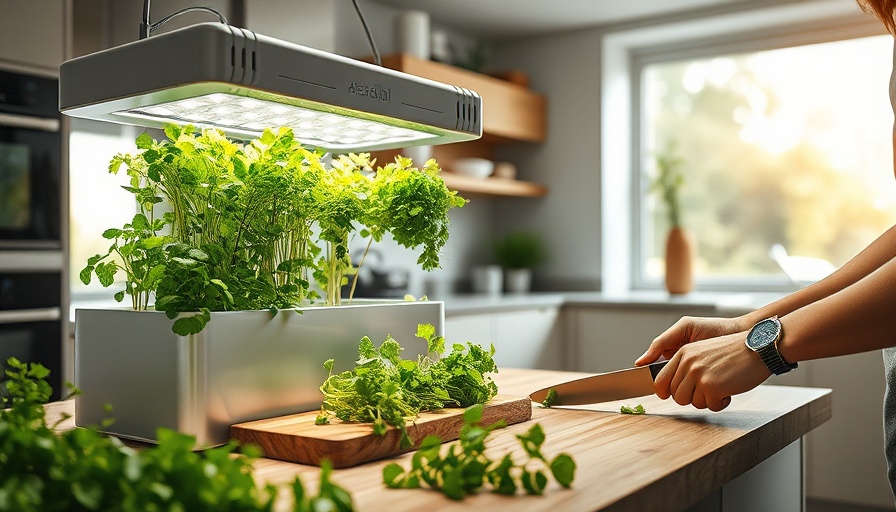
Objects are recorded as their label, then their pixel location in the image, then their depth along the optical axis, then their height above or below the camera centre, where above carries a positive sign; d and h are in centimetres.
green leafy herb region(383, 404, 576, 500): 78 -19
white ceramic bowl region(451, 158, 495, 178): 404 +49
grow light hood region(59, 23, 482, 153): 92 +22
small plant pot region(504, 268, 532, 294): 449 -6
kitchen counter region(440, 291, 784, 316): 336 -14
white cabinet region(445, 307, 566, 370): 332 -28
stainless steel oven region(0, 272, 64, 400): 250 -15
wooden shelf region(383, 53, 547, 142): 365 +85
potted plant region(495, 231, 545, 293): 450 +6
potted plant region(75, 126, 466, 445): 101 -1
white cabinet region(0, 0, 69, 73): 250 +73
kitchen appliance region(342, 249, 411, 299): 339 -6
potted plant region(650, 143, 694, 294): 397 +14
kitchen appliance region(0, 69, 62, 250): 251 +33
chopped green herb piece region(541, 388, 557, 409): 135 -21
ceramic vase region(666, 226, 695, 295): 396 +2
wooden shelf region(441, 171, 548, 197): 385 +40
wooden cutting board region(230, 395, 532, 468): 94 -20
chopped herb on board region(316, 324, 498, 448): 103 -15
